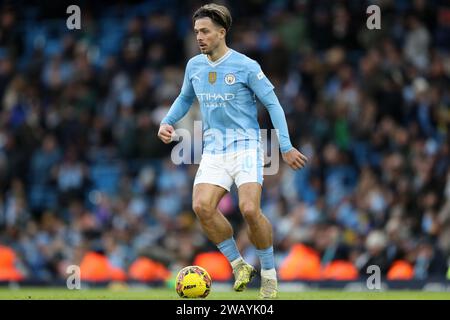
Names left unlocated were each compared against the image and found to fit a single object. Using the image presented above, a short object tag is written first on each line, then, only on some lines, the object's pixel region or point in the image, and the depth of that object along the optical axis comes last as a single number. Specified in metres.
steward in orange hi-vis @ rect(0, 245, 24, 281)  20.70
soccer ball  11.57
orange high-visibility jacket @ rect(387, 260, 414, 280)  17.89
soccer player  11.62
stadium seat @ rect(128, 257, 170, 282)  19.81
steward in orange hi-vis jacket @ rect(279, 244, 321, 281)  19.17
